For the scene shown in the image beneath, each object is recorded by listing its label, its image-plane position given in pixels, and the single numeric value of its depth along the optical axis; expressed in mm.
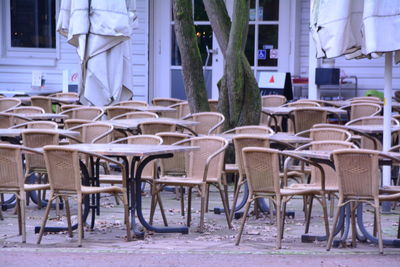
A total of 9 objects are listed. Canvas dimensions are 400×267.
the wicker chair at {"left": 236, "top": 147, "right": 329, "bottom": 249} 16891
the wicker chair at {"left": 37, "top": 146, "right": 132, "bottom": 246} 17062
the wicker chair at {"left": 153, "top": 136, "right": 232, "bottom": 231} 18895
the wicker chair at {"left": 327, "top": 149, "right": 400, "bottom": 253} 15898
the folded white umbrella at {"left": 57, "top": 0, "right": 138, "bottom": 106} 27859
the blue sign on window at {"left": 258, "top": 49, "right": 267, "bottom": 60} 37500
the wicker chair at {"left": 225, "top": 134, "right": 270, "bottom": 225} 19281
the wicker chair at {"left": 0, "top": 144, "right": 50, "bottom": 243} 17469
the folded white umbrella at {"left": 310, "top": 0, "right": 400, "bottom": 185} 18109
